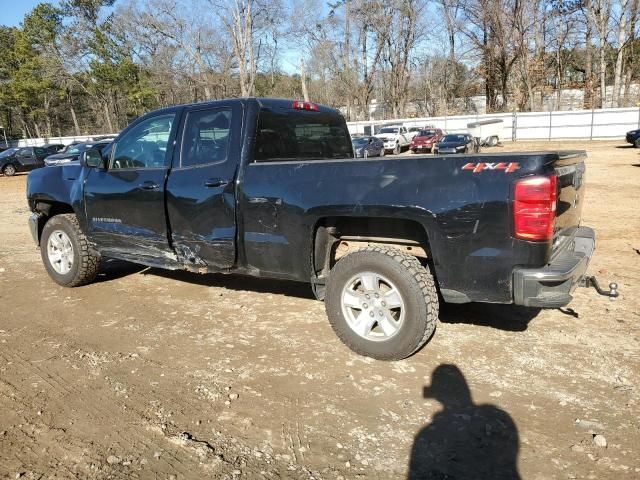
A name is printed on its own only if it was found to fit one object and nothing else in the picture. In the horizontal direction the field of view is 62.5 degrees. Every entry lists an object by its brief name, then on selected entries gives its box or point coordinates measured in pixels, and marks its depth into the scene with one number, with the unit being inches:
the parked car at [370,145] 1113.8
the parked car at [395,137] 1331.2
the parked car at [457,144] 1116.5
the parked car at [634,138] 1019.9
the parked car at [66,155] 1026.1
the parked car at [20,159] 1136.8
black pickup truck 130.3
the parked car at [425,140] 1314.0
